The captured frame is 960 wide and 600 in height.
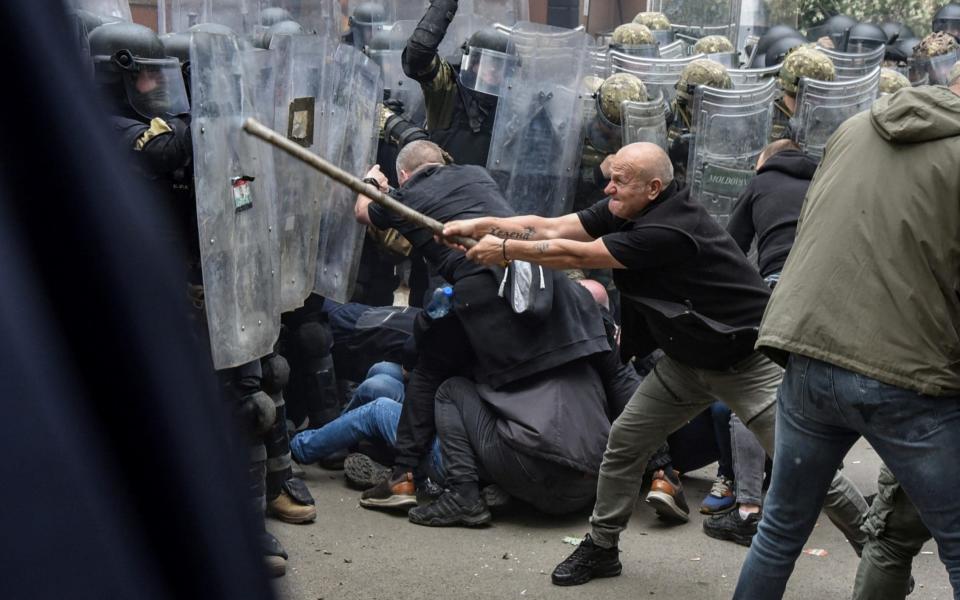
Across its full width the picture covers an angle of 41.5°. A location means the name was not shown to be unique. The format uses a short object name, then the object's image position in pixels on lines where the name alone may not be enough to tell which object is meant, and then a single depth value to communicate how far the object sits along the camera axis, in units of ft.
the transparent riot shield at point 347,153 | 17.71
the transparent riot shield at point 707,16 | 40.11
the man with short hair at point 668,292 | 12.64
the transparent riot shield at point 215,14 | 20.10
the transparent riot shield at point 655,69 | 24.08
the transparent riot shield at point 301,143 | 16.22
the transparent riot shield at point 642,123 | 21.24
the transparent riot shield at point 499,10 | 29.14
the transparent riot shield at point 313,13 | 21.80
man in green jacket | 9.08
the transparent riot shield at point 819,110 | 22.49
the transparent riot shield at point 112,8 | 18.53
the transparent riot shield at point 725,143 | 20.86
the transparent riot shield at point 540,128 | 22.13
